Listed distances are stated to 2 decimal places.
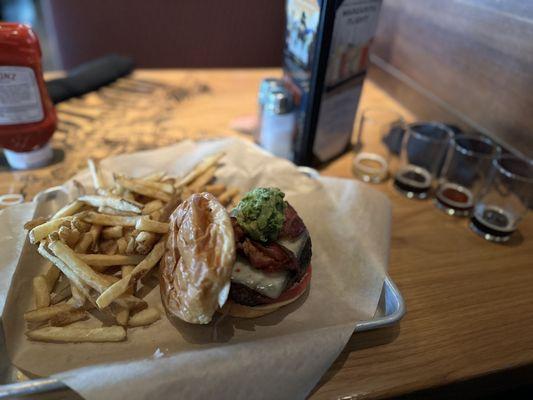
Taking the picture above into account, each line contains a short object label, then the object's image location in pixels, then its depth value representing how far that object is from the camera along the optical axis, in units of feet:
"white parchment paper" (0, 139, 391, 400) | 0.87
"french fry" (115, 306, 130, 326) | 1.00
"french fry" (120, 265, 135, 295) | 1.07
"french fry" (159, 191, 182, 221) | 1.20
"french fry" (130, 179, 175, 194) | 1.27
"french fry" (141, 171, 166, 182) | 1.35
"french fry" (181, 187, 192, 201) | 1.33
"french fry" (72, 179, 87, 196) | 1.34
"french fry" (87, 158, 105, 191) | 1.33
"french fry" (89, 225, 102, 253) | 1.13
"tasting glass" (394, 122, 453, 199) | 1.60
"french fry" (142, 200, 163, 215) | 1.20
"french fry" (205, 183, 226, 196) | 1.39
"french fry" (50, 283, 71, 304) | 1.07
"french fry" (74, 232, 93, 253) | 1.08
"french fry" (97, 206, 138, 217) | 1.16
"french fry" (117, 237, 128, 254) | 1.12
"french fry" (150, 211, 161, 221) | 1.19
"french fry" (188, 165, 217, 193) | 1.39
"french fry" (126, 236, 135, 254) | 1.10
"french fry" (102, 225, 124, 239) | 1.14
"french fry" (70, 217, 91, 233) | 1.09
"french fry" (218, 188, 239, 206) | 1.38
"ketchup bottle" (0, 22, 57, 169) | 1.34
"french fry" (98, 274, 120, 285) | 1.03
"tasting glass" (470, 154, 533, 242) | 1.41
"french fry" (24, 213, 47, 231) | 1.11
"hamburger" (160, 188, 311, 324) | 0.90
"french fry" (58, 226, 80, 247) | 1.05
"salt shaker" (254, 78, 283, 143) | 1.64
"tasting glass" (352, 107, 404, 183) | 1.71
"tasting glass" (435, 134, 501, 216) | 1.53
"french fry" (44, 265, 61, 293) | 1.06
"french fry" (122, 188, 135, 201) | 1.26
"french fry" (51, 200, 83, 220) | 1.15
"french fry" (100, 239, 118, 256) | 1.13
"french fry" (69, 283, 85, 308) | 1.02
